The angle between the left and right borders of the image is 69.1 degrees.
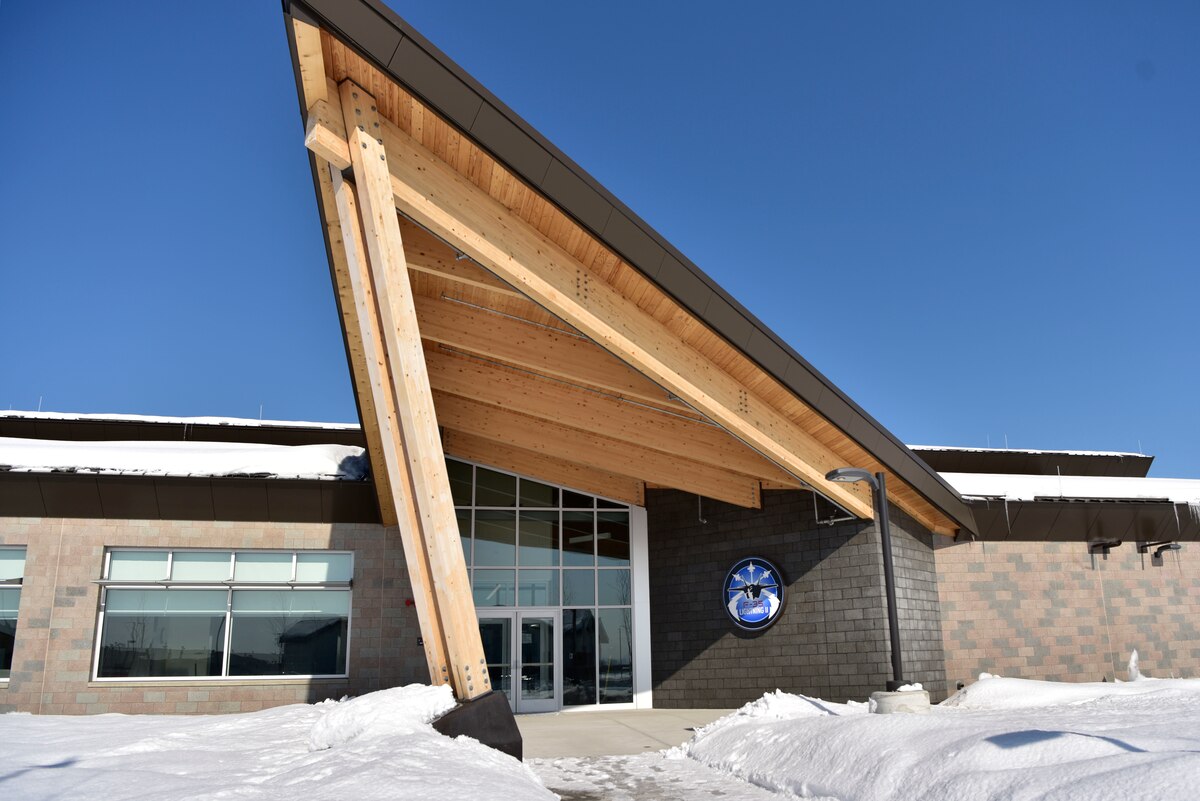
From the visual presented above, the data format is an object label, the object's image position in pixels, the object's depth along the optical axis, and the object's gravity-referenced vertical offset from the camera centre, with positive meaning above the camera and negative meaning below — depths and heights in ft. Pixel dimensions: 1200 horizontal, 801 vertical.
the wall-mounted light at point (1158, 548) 50.65 +3.16
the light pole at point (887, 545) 35.55 +2.57
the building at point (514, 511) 29.66 +5.50
